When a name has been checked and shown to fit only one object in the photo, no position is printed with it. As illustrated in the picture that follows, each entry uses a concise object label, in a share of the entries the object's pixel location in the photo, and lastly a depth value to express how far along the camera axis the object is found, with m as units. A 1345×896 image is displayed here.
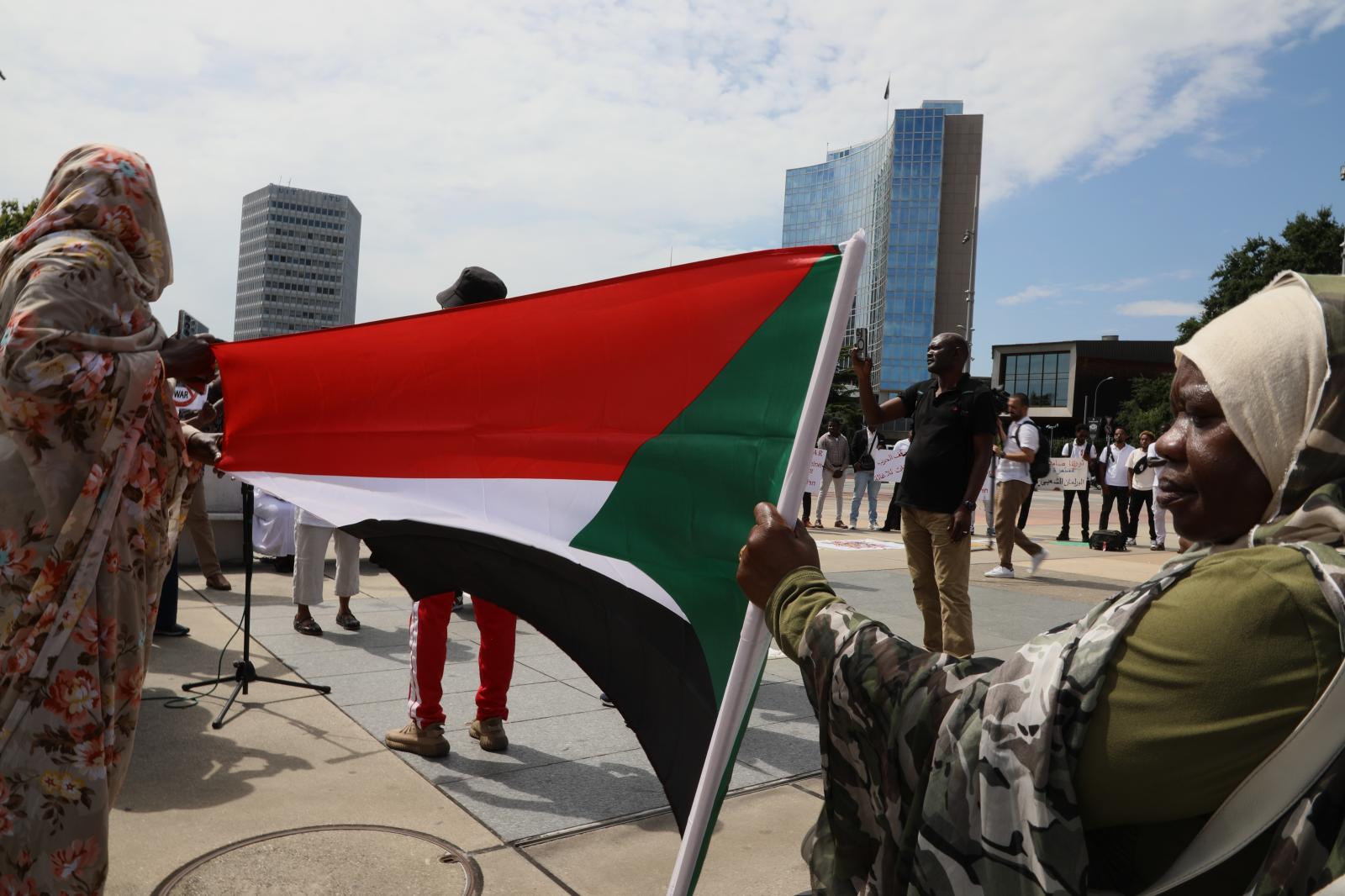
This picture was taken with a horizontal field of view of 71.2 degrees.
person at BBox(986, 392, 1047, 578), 10.27
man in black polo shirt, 5.36
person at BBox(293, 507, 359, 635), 6.45
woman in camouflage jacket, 1.06
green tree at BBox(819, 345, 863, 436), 60.48
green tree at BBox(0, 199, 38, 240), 31.50
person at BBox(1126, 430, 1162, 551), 14.24
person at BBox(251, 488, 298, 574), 8.89
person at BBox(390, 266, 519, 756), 4.20
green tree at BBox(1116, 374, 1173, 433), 61.07
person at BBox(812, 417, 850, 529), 16.39
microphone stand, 4.93
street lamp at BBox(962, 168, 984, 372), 29.86
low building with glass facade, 93.00
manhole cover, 3.00
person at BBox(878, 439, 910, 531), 16.14
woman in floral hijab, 2.47
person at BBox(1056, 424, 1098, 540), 15.77
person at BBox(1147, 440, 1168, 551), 14.49
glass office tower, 117.88
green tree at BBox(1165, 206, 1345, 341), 45.06
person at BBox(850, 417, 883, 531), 16.53
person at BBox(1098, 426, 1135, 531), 15.07
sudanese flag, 1.95
